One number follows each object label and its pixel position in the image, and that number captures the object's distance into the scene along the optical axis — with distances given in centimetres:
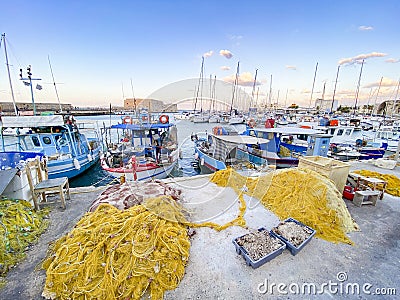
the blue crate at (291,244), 295
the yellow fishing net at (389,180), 540
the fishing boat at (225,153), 783
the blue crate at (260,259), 267
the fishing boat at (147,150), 778
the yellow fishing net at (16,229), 289
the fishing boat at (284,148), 940
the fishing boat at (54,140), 863
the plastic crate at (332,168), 462
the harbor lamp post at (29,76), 953
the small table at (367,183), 476
